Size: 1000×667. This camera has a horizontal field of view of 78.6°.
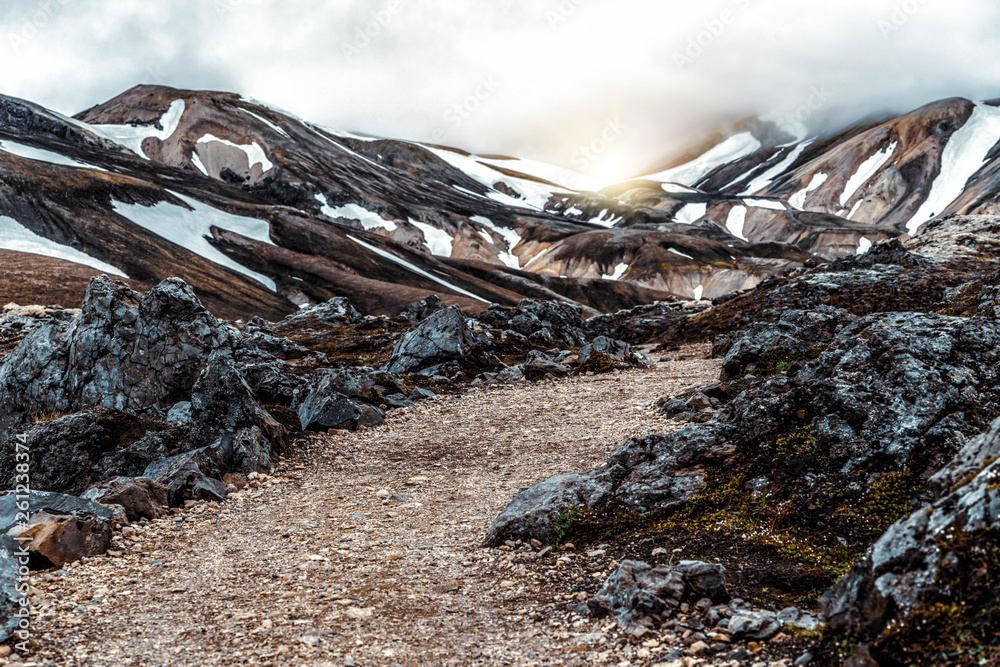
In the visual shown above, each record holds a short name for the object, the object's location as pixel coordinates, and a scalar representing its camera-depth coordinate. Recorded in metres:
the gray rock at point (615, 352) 26.80
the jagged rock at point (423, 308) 51.59
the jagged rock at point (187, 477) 12.90
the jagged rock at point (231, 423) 14.98
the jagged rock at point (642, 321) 41.25
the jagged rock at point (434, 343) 27.16
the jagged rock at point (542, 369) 25.64
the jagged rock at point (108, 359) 19.30
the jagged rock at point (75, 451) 14.66
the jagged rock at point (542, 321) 38.81
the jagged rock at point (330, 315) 52.09
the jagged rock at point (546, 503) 9.62
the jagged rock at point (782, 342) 19.36
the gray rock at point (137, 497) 11.61
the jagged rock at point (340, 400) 18.86
